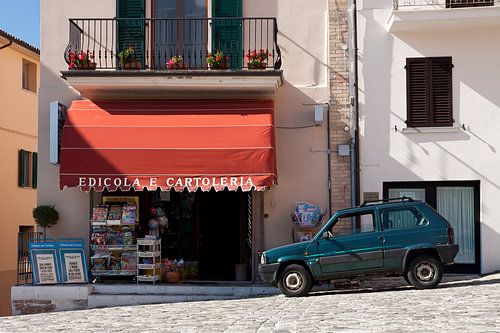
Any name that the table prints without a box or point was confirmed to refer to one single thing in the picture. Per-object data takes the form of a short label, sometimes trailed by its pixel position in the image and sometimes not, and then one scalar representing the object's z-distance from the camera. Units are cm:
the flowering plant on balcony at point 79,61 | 1781
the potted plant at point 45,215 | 1811
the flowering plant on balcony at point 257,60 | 1756
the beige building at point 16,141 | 2642
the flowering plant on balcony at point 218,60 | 1750
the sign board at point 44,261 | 1728
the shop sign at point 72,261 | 1742
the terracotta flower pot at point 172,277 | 1781
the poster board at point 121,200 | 1833
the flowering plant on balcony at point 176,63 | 1769
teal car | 1484
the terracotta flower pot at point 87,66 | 1784
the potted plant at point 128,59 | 1795
